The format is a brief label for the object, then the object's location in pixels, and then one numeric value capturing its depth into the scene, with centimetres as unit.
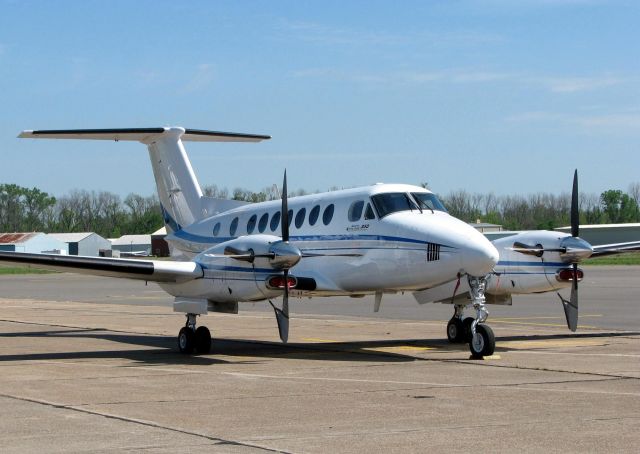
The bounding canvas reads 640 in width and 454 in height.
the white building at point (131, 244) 14825
